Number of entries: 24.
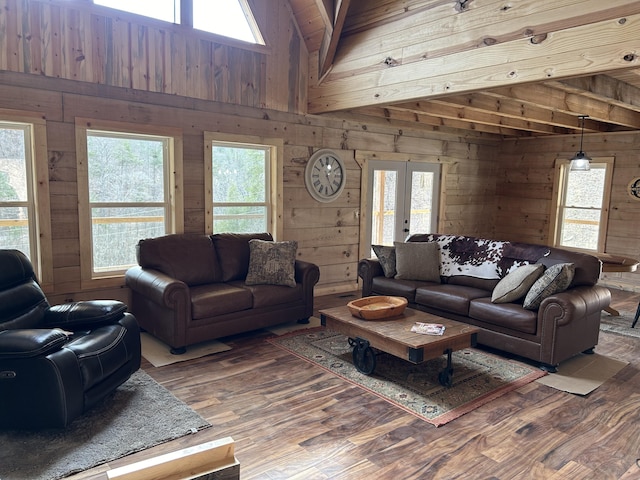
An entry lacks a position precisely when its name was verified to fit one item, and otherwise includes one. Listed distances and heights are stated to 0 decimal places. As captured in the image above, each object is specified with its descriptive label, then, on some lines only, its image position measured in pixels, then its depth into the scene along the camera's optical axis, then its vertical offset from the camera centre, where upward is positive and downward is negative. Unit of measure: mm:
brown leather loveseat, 3758 -933
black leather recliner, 2461 -976
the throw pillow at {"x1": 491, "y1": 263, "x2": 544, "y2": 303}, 3844 -764
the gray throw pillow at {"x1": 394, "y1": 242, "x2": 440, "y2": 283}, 4781 -738
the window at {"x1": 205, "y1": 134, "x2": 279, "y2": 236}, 4922 +30
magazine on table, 3283 -998
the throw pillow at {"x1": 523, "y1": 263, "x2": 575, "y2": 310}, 3596 -700
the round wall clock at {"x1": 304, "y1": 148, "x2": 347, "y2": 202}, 5633 +172
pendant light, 5586 +397
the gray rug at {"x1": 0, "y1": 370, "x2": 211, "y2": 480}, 2281 -1403
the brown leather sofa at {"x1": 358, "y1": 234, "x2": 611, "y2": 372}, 3557 -947
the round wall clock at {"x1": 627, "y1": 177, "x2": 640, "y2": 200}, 6508 +112
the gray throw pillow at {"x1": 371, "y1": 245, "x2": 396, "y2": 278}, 4902 -731
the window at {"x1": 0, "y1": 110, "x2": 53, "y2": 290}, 3789 -77
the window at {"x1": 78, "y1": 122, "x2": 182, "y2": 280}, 4160 -91
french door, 6410 -117
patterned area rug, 3033 -1391
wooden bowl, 3555 -949
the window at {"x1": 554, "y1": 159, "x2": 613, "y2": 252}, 6895 -162
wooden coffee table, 3104 -1044
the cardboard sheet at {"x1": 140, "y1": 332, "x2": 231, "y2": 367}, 3670 -1393
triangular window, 4227 +1697
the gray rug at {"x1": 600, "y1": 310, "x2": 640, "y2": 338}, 4648 -1368
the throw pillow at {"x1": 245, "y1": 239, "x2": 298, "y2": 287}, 4430 -737
